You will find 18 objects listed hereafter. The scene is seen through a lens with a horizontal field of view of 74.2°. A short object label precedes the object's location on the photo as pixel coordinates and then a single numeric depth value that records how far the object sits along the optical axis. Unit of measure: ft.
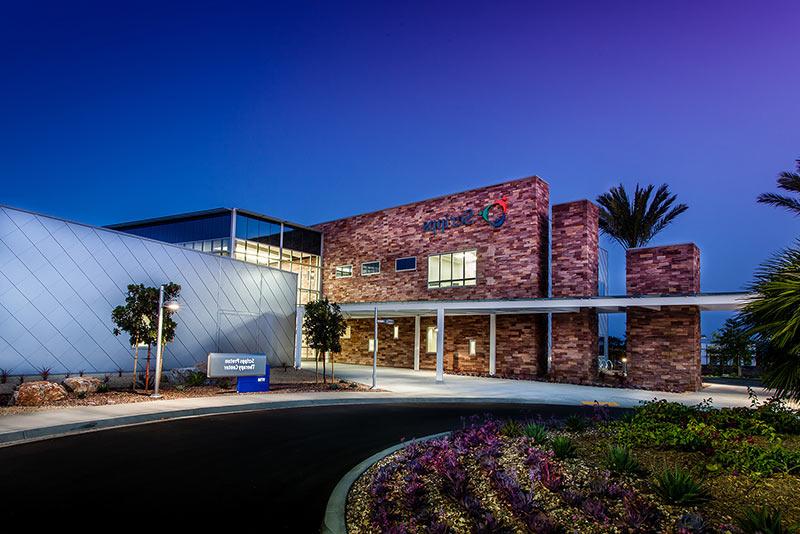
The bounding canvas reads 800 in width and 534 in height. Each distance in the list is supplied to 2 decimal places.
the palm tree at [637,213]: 105.40
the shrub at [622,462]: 18.35
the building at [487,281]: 71.77
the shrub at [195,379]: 57.88
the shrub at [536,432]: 24.23
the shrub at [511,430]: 26.68
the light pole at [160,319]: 49.07
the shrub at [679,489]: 15.30
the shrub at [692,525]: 12.91
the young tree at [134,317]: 51.08
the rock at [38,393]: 41.17
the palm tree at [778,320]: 17.11
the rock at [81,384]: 47.34
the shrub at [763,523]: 11.99
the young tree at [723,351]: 101.80
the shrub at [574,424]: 27.20
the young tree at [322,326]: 64.08
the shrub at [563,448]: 21.01
